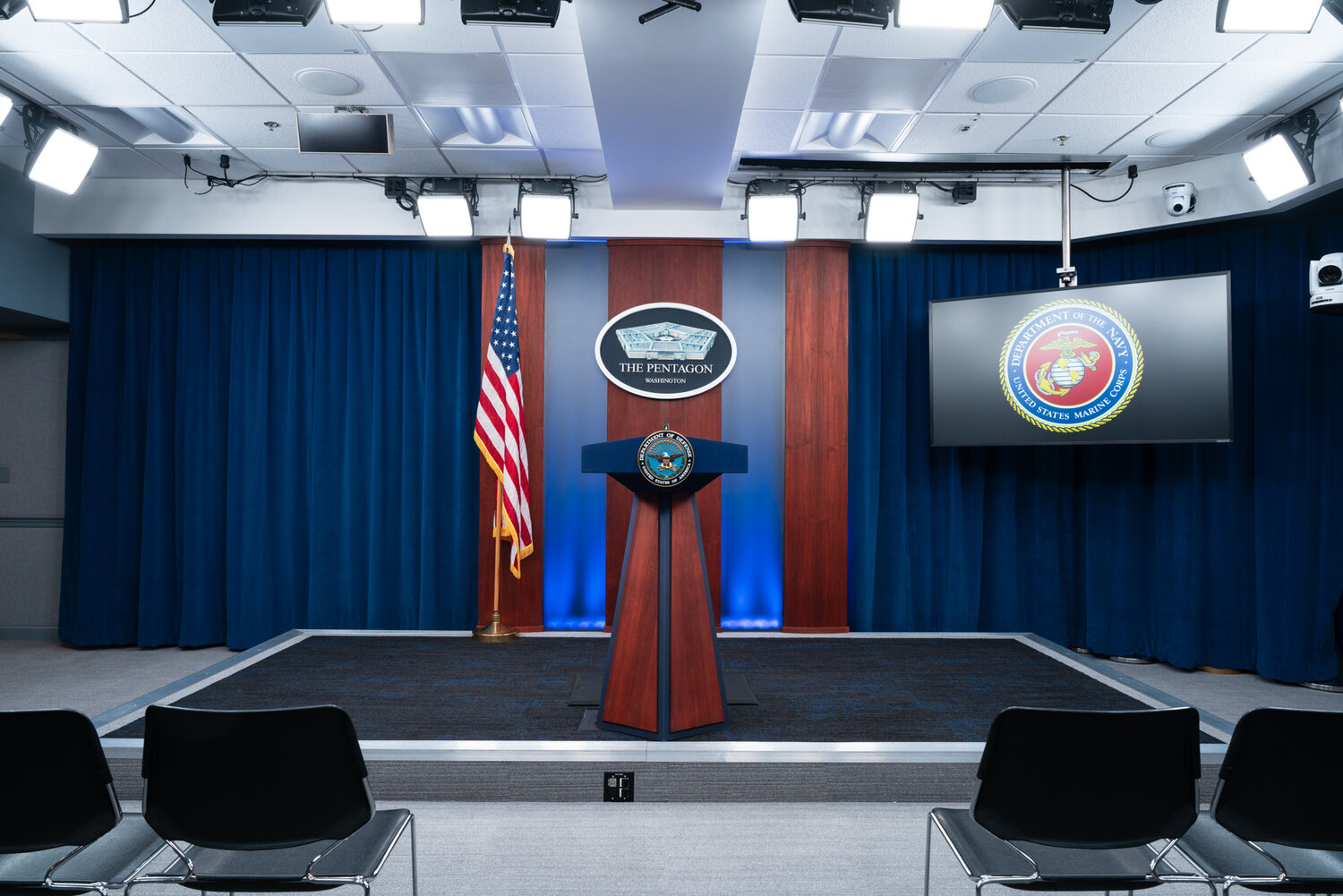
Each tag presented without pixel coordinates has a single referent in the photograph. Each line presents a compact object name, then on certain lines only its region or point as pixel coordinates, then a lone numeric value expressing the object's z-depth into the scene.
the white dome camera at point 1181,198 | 4.59
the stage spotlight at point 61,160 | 4.04
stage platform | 2.77
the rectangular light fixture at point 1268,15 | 2.84
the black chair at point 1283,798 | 1.60
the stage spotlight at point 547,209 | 4.88
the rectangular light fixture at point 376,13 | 2.85
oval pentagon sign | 5.20
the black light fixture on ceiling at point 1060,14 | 2.82
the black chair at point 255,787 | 1.59
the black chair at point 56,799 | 1.57
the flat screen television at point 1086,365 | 4.35
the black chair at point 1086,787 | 1.61
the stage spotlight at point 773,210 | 4.88
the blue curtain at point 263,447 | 5.21
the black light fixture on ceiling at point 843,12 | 2.75
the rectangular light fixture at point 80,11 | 2.82
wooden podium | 2.81
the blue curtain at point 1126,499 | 4.55
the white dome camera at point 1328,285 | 3.83
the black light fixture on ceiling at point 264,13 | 2.89
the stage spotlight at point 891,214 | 4.86
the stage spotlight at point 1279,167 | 3.96
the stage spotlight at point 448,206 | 4.89
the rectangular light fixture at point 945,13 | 2.84
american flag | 4.71
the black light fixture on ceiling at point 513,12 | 2.83
